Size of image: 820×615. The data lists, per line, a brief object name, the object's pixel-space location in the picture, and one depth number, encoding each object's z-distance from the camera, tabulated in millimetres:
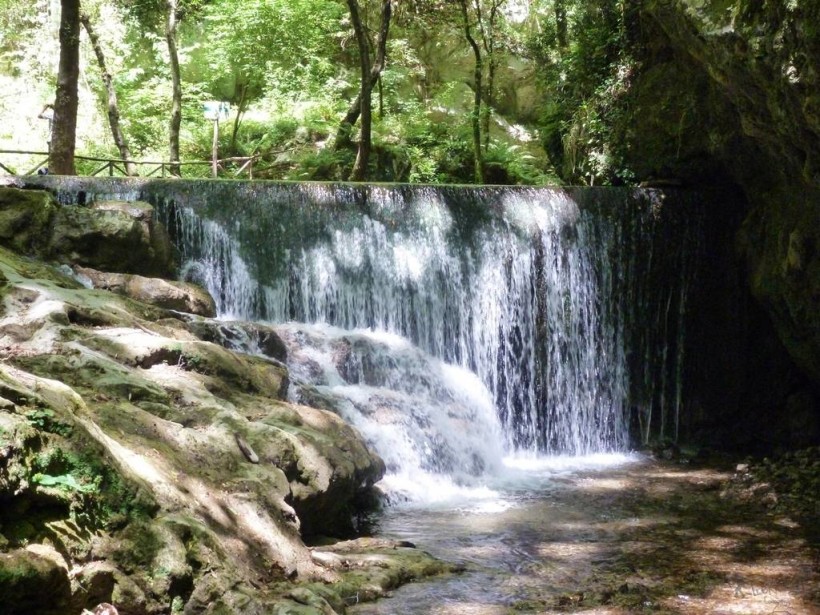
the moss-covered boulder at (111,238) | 9555
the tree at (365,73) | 15992
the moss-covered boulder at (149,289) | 9125
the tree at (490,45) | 20109
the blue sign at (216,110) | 19833
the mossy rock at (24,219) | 9242
